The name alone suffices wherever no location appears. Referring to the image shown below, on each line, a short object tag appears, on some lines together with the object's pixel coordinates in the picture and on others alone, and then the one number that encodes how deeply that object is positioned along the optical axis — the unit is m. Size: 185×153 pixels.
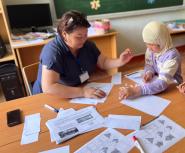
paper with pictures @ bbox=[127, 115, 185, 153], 0.87
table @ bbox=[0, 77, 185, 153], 0.92
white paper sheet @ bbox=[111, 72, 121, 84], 1.42
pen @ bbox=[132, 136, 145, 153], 0.85
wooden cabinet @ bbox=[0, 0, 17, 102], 2.43
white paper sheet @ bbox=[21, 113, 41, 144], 0.97
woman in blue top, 1.29
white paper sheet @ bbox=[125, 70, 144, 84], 1.43
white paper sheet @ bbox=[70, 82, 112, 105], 1.22
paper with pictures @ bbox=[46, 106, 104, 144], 0.97
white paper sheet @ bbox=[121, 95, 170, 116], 1.11
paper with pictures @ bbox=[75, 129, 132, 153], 0.87
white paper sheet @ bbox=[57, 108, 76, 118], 1.11
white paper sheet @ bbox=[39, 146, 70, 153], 0.89
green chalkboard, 3.06
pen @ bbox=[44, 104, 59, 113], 1.16
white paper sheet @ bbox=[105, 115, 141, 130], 1.00
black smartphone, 1.08
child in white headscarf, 1.25
